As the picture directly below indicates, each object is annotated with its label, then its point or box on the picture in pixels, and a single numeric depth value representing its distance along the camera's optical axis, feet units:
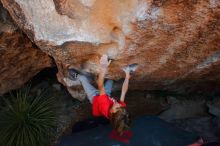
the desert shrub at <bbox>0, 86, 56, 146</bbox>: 8.76
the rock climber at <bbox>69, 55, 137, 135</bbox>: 6.51
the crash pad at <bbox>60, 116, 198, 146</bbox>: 7.95
